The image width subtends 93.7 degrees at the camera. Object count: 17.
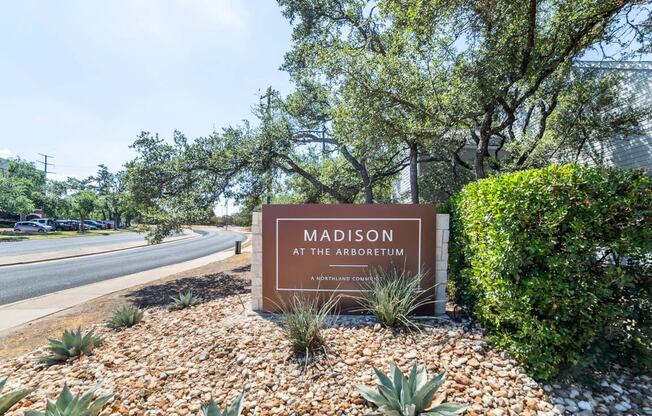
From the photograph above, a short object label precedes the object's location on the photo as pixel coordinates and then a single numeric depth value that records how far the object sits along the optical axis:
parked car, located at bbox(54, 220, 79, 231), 43.72
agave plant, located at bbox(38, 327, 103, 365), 3.70
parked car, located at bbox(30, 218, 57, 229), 39.47
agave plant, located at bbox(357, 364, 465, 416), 2.34
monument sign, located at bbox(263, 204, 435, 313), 4.57
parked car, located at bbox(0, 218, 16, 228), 44.41
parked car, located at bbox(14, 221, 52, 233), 35.69
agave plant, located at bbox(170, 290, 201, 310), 5.62
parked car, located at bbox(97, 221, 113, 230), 55.69
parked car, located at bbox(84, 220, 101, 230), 49.78
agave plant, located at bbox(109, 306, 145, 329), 4.82
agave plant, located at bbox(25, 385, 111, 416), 2.35
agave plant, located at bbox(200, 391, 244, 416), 2.32
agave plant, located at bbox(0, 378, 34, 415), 2.64
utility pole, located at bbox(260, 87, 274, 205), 9.92
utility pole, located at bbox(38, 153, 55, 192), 57.20
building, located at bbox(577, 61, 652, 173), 9.65
